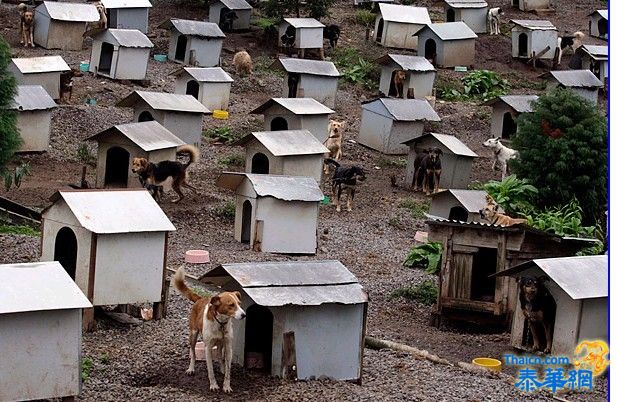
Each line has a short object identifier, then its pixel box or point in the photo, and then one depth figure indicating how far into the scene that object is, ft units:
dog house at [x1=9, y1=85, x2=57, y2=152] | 97.19
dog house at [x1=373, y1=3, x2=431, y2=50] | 149.28
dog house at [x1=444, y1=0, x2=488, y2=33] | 156.97
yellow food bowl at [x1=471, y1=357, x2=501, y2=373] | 59.11
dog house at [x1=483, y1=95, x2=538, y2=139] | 120.47
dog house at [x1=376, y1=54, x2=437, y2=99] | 130.72
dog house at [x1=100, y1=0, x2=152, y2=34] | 138.00
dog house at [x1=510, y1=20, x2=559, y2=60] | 147.95
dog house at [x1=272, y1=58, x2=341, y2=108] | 124.88
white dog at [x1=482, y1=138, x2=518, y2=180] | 107.65
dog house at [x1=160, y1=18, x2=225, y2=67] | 132.67
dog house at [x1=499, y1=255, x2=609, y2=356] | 60.49
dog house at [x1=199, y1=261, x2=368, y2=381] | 52.90
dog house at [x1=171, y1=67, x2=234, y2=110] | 117.08
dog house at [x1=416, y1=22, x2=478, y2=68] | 143.64
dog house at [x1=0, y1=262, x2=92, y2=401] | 47.37
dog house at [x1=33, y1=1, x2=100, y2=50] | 130.00
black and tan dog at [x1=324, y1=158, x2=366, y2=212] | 93.25
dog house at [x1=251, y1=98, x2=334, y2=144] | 108.78
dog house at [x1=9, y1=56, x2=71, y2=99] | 108.58
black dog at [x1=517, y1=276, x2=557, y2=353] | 61.93
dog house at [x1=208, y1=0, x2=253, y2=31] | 147.13
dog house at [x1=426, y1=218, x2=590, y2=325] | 68.80
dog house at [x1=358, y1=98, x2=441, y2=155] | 114.52
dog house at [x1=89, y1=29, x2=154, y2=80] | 121.90
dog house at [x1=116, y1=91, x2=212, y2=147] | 101.30
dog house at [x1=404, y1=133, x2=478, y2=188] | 104.53
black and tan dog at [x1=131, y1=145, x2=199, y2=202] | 87.71
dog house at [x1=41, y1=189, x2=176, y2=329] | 59.26
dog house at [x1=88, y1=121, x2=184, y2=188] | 90.22
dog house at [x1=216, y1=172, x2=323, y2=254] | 81.56
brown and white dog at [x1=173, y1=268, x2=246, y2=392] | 49.55
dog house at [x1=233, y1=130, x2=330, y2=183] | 93.45
